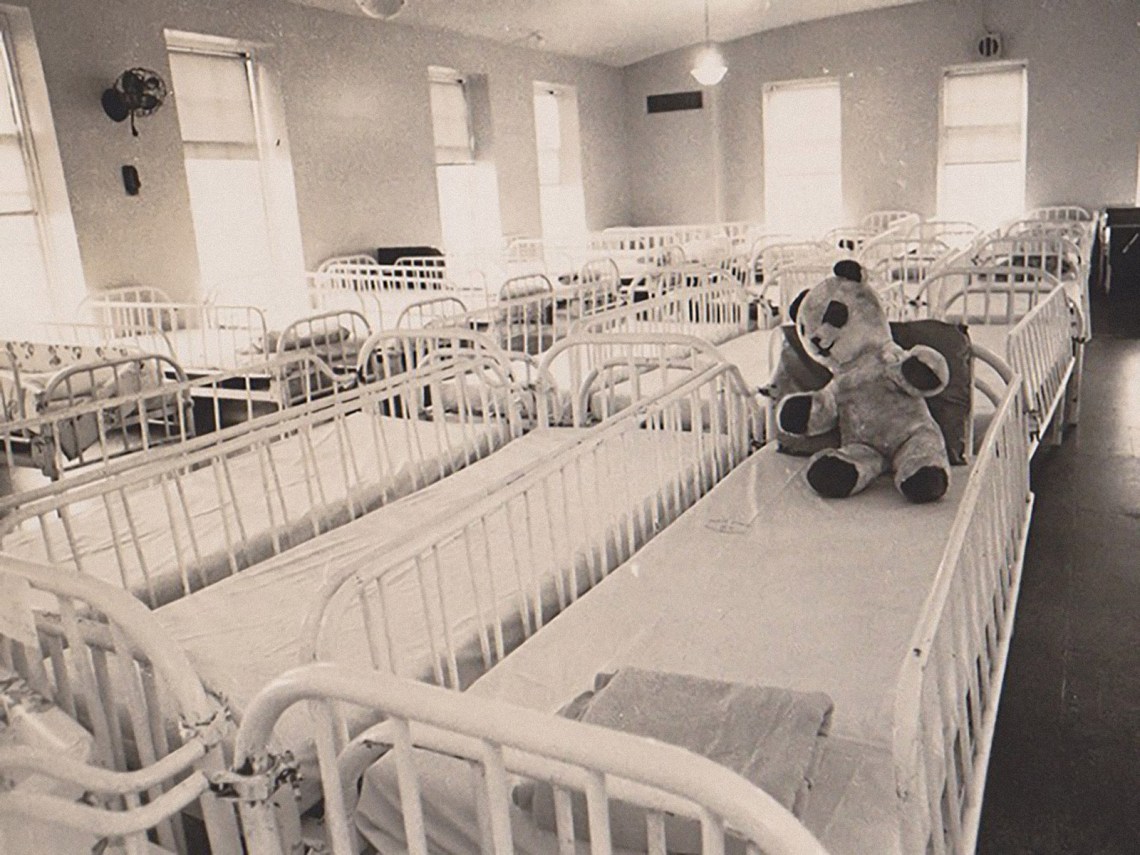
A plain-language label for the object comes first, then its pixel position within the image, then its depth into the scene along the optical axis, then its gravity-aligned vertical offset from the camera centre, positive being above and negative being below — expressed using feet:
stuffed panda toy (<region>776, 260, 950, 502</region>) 8.80 -1.89
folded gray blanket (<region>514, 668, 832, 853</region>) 4.43 -2.50
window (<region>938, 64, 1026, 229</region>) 29.96 +0.81
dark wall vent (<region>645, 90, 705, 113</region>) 33.22 +2.93
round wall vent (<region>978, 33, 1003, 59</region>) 29.14 +3.43
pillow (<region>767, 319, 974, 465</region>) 9.48 -1.81
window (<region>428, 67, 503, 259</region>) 27.27 +0.89
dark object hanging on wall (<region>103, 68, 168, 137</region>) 18.13 +2.42
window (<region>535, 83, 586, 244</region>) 31.48 +1.14
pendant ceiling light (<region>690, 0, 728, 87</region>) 27.12 +3.11
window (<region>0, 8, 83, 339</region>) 17.24 +0.58
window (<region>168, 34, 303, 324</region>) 20.68 +0.89
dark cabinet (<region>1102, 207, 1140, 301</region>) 26.86 -2.25
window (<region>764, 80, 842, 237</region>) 32.32 +0.89
